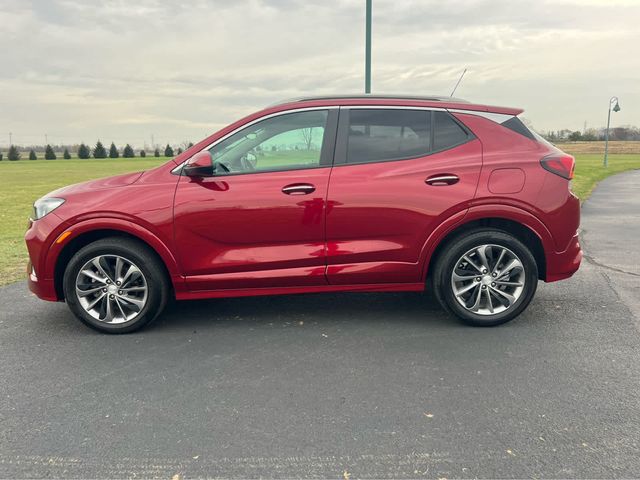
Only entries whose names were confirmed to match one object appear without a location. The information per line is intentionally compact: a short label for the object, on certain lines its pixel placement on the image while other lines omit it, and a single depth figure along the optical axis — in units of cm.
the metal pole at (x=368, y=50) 1039
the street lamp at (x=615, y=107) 2872
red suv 411
